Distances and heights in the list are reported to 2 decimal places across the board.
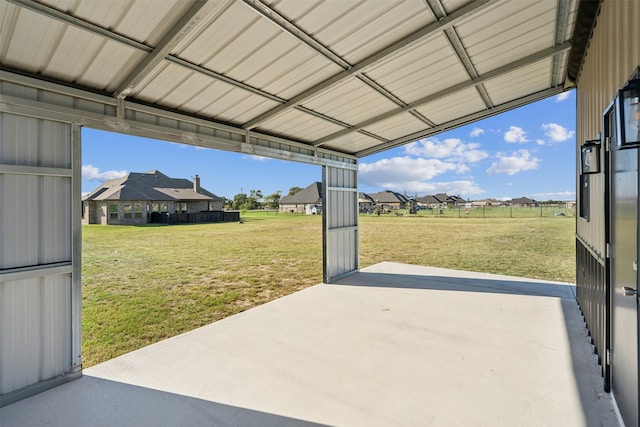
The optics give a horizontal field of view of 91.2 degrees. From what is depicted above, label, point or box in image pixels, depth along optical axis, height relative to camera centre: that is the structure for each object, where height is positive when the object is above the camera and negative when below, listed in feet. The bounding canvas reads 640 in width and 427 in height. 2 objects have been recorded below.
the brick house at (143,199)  71.87 +4.32
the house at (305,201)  128.98 +5.81
